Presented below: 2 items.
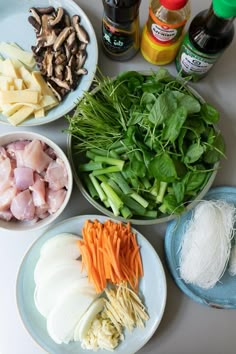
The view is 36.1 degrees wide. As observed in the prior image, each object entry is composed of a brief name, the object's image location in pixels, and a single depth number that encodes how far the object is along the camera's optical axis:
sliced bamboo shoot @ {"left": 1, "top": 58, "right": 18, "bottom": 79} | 0.92
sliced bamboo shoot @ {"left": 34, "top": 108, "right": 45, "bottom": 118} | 0.91
